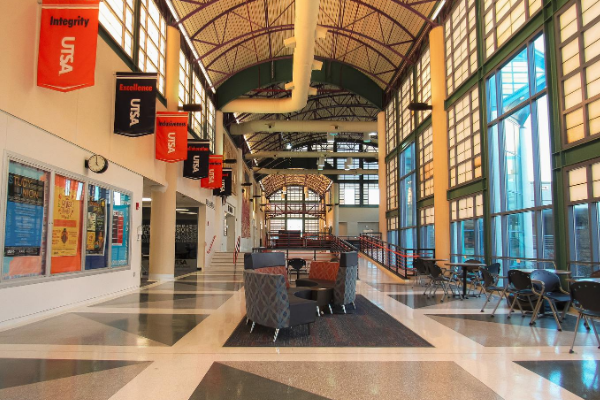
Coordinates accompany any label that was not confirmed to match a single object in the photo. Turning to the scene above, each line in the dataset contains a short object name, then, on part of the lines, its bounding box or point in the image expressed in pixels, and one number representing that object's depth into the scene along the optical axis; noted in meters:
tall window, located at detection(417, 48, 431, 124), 14.23
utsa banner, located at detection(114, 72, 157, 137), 8.30
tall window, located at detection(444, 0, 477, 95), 10.88
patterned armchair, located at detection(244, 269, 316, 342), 4.70
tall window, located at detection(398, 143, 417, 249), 16.05
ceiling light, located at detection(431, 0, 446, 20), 12.45
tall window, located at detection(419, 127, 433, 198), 14.23
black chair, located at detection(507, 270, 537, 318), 5.65
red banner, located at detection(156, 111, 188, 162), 10.52
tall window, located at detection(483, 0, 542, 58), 8.31
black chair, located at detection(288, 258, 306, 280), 11.23
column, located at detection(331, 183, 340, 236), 36.84
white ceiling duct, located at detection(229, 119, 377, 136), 20.33
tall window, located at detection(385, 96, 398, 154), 18.66
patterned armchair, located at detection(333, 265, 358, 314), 6.34
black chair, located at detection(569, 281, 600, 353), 3.98
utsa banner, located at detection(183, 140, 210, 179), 12.92
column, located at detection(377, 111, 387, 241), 19.95
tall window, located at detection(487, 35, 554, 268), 7.84
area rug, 4.50
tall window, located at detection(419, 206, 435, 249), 14.08
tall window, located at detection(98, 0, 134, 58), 8.16
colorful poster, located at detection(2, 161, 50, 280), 5.36
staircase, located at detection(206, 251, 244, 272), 16.03
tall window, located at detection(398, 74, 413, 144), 16.30
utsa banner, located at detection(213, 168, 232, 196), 18.50
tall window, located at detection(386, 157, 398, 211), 18.42
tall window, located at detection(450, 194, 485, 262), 10.59
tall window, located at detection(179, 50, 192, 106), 13.61
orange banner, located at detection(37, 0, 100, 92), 5.64
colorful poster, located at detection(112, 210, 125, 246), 8.75
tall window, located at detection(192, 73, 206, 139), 14.82
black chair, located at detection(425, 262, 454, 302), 8.34
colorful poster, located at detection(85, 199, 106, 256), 7.62
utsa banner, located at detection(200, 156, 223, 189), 15.31
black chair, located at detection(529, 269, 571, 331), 5.46
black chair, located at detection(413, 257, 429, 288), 9.56
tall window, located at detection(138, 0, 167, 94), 10.31
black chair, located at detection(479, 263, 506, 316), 6.22
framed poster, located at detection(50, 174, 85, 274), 6.47
